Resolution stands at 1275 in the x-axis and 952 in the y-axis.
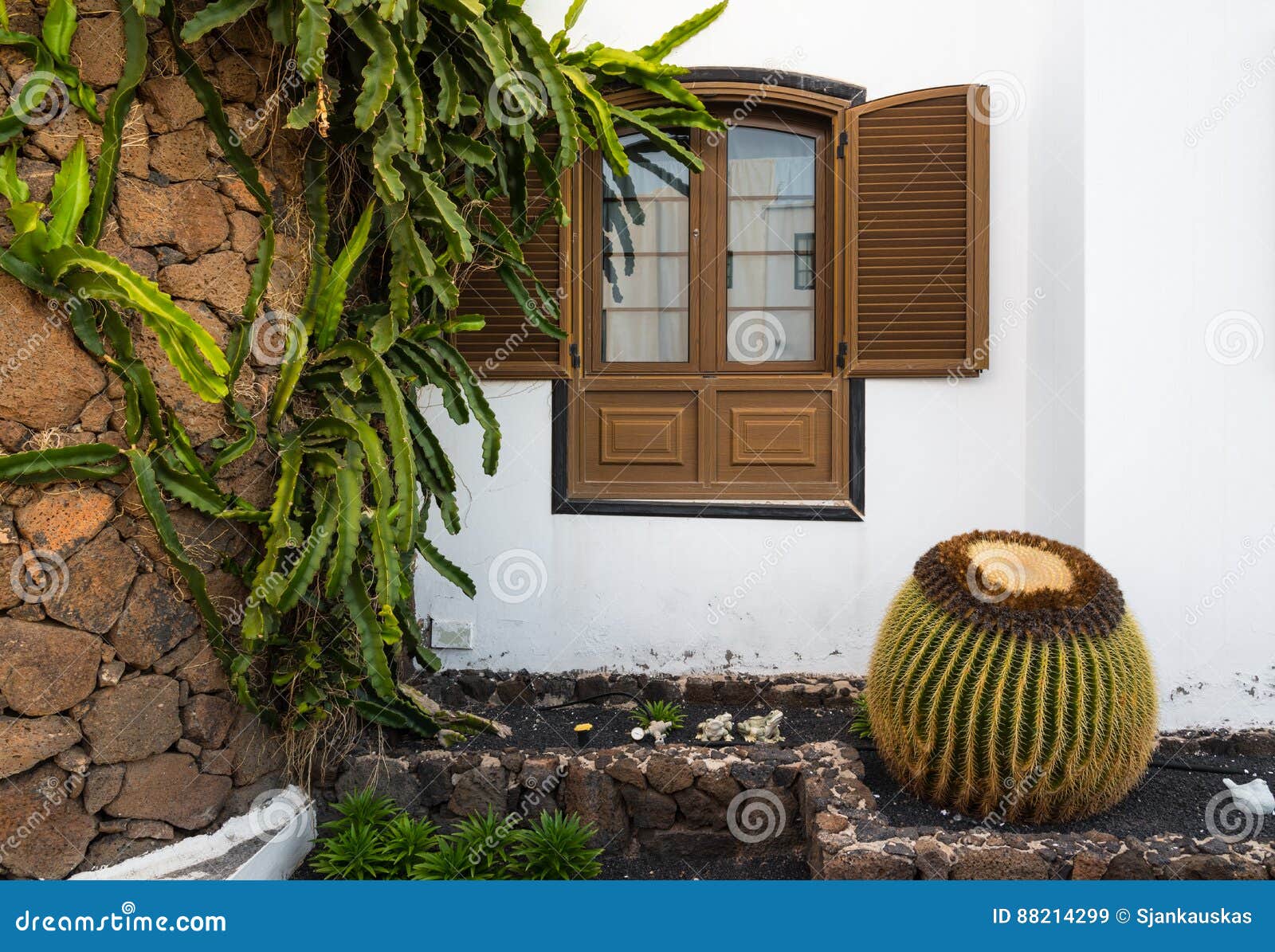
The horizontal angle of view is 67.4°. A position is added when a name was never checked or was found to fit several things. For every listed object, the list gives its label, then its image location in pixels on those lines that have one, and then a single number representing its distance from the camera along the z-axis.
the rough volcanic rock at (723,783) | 3.44
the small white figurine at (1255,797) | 3.16
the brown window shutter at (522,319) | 4.30
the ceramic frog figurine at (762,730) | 3.74
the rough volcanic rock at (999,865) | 2.82
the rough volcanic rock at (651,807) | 3.48
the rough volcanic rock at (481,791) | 3.47
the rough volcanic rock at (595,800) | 3.44
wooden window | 4.15
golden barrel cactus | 2.88
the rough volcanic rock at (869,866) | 2.82
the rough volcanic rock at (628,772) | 3.47
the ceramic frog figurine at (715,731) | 3.72
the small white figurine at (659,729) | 3.79
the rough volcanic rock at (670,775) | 3.46
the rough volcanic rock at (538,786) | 3.45
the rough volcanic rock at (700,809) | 3.46
